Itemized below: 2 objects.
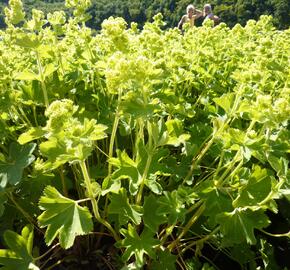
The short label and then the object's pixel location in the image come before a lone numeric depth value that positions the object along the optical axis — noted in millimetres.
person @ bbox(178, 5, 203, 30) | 6982
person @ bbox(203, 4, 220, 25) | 8234
